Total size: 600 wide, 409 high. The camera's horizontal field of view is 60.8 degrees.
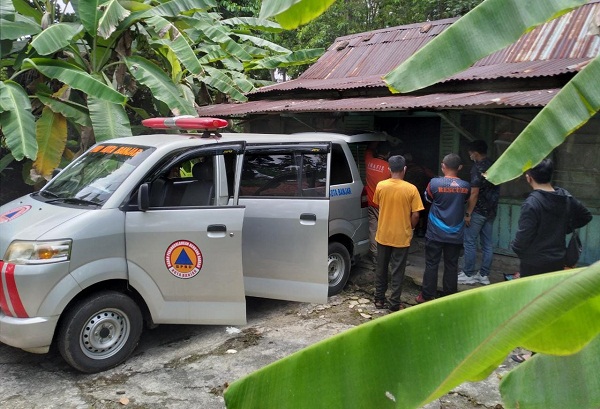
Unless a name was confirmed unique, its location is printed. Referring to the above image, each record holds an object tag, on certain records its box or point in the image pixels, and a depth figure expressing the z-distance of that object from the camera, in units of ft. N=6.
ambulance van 12.64
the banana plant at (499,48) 6.16
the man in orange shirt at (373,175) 21.21
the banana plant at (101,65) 21.65
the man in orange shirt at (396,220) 17.59
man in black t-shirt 18.76
